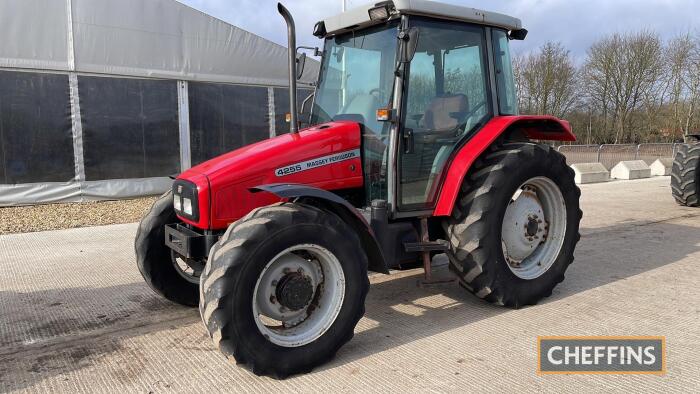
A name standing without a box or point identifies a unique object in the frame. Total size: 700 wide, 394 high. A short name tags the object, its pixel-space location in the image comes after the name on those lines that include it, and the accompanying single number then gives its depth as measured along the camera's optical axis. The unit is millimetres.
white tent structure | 9578
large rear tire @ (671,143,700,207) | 9172
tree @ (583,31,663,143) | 29672
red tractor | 2967
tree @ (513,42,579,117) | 26641
